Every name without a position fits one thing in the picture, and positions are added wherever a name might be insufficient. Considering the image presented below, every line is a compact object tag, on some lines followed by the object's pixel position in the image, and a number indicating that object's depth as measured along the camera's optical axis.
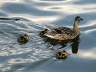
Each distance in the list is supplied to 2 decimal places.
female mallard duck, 16.04
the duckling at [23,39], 15.07
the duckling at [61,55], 14.09
